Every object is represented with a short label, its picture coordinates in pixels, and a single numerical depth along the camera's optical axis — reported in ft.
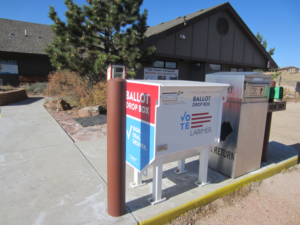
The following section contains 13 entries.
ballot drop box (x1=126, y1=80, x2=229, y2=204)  7.94
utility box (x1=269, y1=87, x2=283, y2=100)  12.11
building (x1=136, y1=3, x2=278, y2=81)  37.24
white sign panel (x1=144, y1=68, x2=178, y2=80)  37.50
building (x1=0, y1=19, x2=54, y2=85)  52.12
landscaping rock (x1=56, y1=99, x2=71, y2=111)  28.50
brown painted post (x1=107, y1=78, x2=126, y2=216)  7.04
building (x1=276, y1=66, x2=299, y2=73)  233.84
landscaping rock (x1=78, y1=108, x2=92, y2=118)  24.76
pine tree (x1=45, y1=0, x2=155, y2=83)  27.55
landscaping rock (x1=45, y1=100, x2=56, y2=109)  29.27
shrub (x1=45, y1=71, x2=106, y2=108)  27.92
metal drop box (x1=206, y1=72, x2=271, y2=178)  10.56
